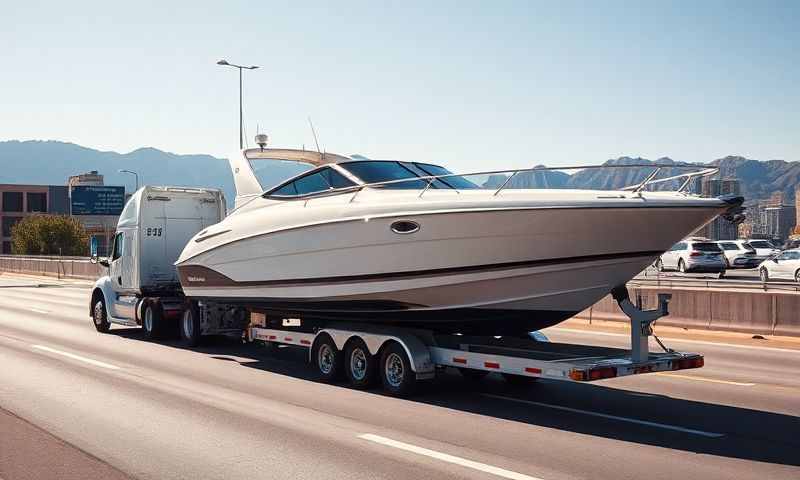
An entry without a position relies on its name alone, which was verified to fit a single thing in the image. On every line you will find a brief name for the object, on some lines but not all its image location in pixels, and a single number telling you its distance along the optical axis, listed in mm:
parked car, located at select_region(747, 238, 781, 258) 48097
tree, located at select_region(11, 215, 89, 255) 81188
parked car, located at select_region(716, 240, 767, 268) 42906
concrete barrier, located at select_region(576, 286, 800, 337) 17016
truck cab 17922
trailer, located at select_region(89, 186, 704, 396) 9492
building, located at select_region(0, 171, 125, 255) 109756
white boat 9367
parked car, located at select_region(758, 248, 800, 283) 30547
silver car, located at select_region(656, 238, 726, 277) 37031
